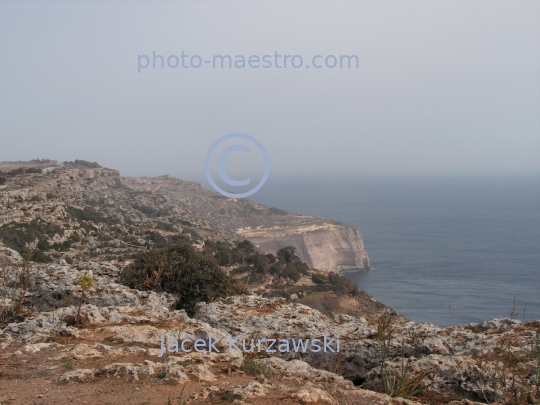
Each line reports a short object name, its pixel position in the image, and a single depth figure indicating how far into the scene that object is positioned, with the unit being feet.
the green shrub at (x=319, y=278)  80.94
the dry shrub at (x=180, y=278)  24.02
